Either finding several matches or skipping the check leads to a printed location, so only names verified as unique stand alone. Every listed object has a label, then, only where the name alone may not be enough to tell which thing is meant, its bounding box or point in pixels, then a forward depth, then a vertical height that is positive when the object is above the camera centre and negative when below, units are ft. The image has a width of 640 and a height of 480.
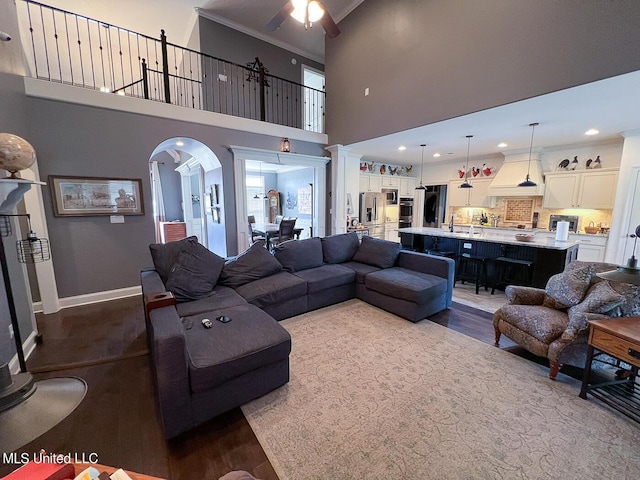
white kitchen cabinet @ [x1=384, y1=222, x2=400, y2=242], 26.84 -3.00
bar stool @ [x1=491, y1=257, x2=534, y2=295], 13.39 -3.78
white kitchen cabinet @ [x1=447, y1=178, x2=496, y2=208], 22.83 +0.62
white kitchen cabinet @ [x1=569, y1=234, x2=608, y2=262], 16.79 -2.96
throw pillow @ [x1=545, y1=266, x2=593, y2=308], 7.54 -2.53
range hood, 19.47 +1.91
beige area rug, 4.71 -4.75
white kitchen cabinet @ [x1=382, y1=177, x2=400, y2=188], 25.81 +2.00
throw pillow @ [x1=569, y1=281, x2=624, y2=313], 6.48 -2.50
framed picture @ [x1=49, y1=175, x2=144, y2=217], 11.27 +0.31
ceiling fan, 9.08 +6.85
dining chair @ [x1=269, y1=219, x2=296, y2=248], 20.48 -2.22
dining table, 21.84 -2.51
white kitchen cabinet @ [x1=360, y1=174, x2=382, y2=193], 24.17 +1.79
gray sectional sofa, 5.23 -3.22
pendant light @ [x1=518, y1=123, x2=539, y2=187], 13.82 +3.84
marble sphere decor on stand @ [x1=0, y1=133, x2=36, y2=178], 5.71 +1.11
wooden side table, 5.42 -3.29
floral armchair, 6.58 -3.21
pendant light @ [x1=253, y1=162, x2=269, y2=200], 30.42 +0.87
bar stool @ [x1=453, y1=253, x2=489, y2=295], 14.58 -3.99
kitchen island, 12.49 -2.58
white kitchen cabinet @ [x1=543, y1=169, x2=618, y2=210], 16.70 +0.84
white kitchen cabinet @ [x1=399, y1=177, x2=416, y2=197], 27.37 +1.68
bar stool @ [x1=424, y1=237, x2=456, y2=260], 15.87 -3.10
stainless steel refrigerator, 24.18 -0.96
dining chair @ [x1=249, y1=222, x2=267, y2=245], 22.59 -2.98
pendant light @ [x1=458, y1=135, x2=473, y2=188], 23.61 +2.65
